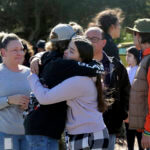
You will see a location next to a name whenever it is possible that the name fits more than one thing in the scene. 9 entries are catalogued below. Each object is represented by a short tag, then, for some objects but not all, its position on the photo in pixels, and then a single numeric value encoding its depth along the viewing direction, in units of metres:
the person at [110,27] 8.55
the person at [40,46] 16.52
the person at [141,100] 6.45
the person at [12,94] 6.86
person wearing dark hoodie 5.39
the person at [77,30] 6.36
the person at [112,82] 7.29
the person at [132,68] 11.28
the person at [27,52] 8.66
